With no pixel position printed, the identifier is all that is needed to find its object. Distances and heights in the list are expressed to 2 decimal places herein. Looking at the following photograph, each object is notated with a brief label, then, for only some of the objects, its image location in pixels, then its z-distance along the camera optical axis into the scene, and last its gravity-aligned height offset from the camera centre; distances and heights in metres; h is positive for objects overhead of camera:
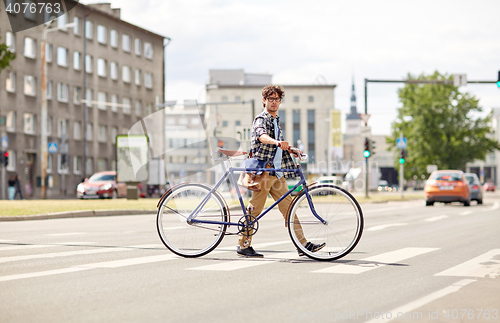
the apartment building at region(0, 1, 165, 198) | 49.59 +6.67
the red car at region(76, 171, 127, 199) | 35.53 -0.81
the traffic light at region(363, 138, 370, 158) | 35.66 +1.11
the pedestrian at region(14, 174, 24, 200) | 40.10 -0.87
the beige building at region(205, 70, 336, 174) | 108.38 +9.73
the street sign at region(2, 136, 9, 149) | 32.97 +1.40
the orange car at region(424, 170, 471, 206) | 28.27 -0.68
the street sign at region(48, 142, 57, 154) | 38.41 +1.35
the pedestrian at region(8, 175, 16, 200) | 40.56 -0.87
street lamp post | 36.38 +2.50
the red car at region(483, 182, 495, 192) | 89.28 -2.03
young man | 8.06 +0.16
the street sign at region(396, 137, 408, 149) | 39.84 +1.57
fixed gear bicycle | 7.81 -0.51
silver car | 32.03 -0.81
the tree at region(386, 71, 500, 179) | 67.00 +4.02
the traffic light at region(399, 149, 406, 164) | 38.84 +0.82
